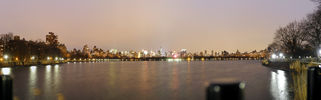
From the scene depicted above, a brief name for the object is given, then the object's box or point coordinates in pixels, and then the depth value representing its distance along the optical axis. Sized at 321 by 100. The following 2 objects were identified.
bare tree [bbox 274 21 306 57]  62.38
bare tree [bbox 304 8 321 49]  40.38
